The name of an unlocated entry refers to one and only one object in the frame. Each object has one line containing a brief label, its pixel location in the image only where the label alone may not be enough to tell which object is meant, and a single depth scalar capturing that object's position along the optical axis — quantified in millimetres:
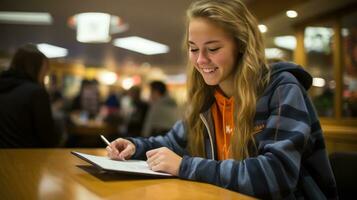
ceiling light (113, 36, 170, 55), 7046
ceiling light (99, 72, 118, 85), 13602
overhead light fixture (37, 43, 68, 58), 8072
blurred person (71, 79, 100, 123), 5922
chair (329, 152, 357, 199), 1250
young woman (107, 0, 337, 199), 962
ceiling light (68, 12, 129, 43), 4828
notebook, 991
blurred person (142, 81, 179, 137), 5055
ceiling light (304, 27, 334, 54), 3734
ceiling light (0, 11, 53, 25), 5176
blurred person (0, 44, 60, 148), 2096
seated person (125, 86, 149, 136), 5500
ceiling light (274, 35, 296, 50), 4358
